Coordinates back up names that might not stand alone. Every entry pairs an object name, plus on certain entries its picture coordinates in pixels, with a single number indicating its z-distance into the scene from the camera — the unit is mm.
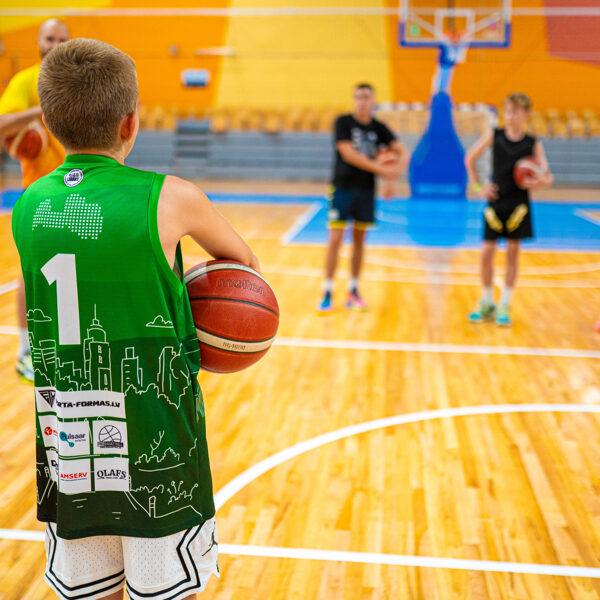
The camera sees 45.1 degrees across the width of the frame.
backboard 15117
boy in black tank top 5355
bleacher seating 16047
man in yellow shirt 3385
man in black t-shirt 5641
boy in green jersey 1333
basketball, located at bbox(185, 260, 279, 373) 1693
